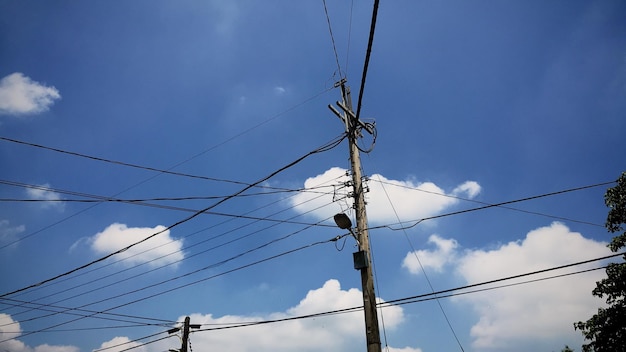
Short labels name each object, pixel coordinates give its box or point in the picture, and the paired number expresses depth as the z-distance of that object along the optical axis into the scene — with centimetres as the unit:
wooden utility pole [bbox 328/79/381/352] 743
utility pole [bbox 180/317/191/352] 1825
